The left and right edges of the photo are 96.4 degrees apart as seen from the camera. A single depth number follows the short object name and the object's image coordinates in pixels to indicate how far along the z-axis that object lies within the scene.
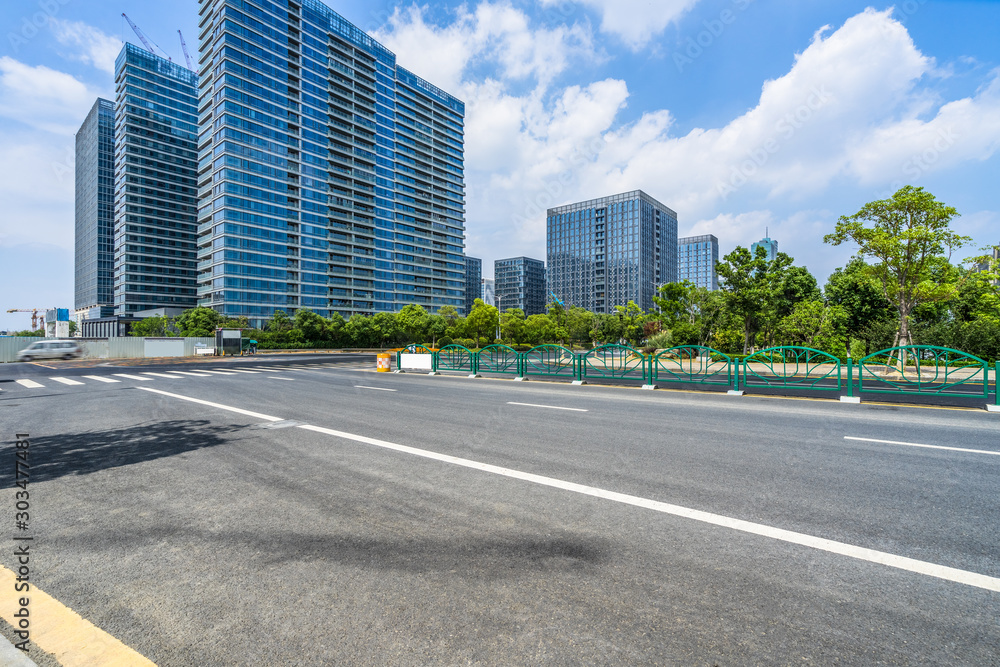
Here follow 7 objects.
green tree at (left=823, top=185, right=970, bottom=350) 18.28
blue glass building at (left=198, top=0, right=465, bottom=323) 83.88
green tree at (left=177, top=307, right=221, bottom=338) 65.38
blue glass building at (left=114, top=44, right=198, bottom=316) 105.50
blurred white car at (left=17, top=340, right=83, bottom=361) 34.59
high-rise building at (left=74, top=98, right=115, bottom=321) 122.25
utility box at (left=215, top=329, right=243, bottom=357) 47.06
